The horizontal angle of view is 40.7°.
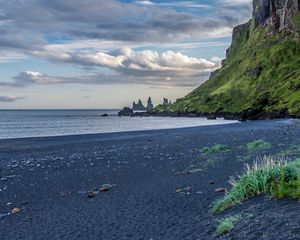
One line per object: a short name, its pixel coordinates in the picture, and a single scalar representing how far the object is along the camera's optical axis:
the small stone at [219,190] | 16.20
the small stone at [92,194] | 18.43
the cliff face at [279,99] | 139.75
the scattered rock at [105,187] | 19.60
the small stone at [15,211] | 16.73
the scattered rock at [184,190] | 17.38
